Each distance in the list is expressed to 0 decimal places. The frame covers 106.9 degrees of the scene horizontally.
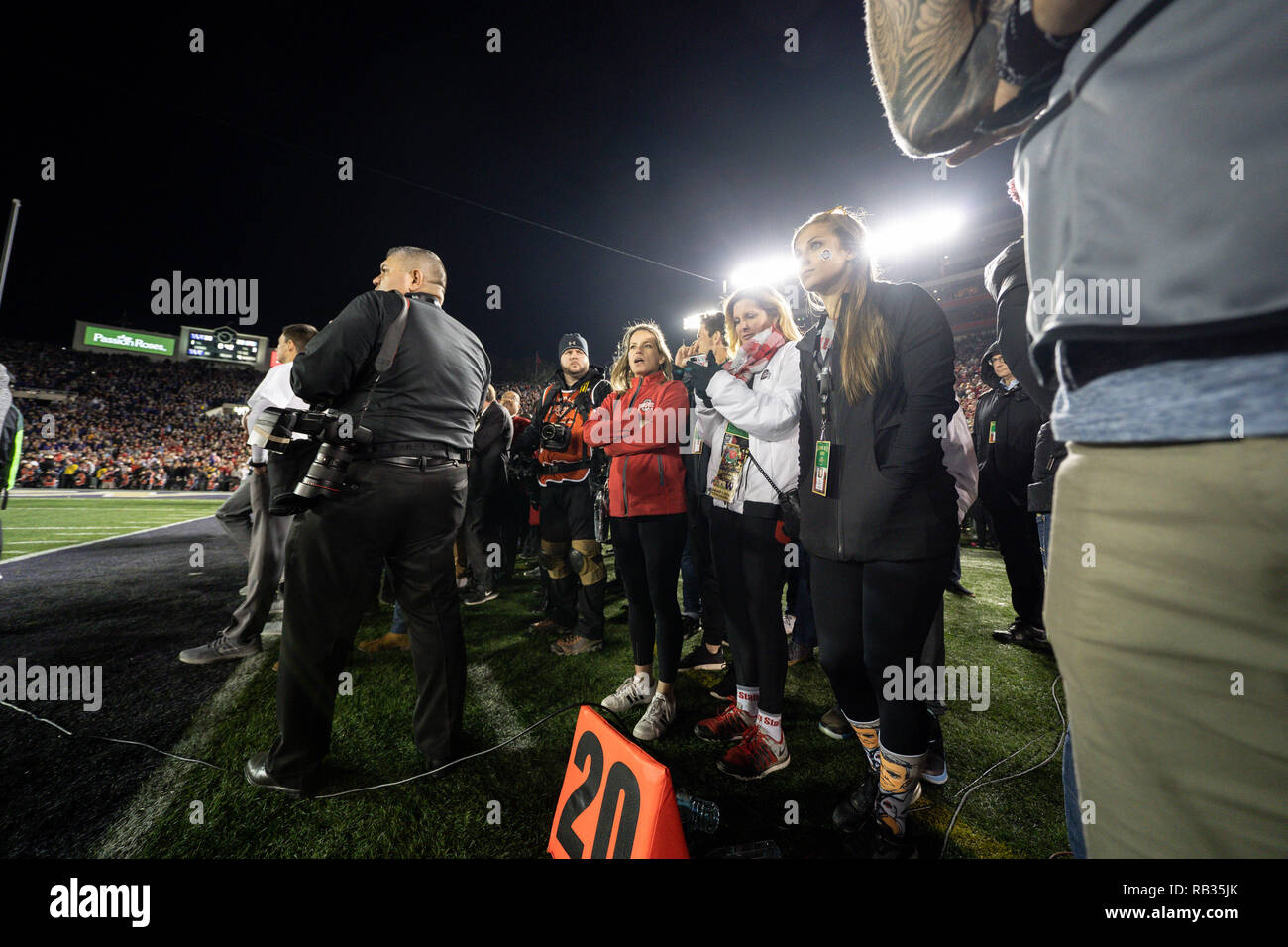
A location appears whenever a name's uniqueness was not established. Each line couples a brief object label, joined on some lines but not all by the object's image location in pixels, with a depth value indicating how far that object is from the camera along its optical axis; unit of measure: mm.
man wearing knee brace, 3549
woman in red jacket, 2447
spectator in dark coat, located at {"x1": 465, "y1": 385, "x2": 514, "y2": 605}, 4512
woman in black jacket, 1496
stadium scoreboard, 36812
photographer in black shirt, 1831
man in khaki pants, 413
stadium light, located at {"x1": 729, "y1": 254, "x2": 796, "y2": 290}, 17312
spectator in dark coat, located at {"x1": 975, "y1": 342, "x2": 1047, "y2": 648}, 3529
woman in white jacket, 2014
